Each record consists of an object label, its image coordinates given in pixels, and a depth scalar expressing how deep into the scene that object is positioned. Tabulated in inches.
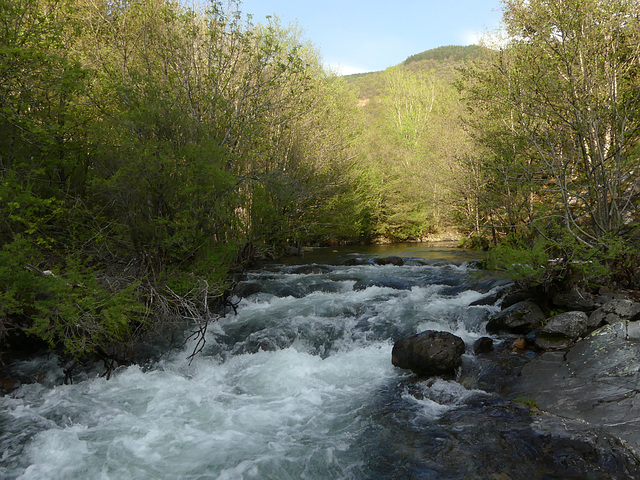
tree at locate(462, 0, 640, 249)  304.7
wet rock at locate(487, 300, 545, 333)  310.7
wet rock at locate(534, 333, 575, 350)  272.4
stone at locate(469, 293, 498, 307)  379.2
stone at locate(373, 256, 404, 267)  634.8
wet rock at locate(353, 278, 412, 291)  480.1
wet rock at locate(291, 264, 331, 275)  583.1
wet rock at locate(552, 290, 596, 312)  307.2
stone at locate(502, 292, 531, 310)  348.8
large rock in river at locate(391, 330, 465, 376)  265.7
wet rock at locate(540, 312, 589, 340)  279.7
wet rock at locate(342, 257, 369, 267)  650.8
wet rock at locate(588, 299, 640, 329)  270.8
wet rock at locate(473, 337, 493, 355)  289.0
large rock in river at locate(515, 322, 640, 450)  191.2
